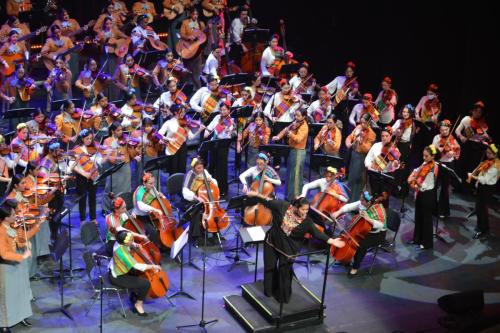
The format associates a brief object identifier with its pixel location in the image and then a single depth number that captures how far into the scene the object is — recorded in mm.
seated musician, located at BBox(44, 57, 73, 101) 13641
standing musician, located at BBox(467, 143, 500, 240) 11461
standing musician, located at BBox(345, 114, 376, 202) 12102
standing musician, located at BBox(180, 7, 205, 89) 15547
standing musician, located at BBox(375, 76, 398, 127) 13953
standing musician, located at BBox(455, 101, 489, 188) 12664
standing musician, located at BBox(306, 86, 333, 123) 13336
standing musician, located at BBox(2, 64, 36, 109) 13273
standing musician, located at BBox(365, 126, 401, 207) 11617
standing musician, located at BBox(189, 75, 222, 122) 12922
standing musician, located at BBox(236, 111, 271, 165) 12219
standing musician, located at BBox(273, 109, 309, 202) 11867
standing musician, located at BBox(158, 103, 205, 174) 11984
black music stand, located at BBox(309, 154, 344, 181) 11180
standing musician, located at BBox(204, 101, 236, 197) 12219
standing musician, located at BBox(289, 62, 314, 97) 14422
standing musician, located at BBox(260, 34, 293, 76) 15422
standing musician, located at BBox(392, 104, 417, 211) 12406
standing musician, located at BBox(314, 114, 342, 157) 12383
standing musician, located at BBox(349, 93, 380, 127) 12992
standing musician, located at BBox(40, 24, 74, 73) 14328
